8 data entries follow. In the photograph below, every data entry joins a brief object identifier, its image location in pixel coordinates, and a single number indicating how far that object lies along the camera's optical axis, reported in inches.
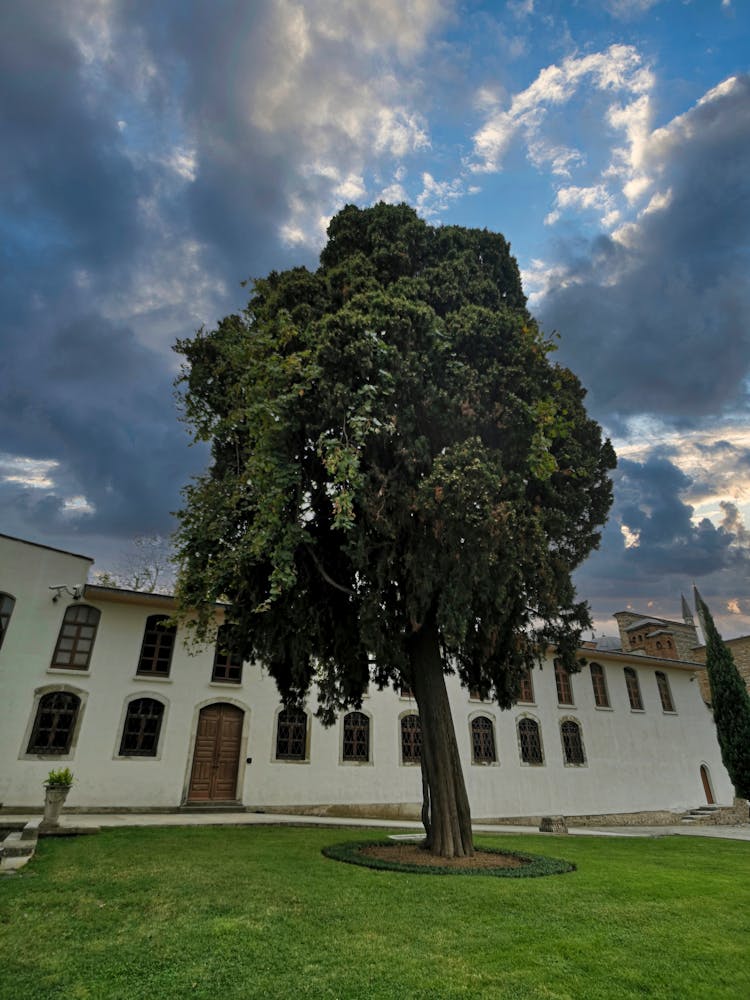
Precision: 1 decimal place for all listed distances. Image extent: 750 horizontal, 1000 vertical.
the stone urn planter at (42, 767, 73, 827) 382.3
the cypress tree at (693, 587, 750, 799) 885.8
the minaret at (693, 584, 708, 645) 948.7
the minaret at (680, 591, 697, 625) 1511.6
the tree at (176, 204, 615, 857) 323.6
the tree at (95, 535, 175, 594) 1003.3
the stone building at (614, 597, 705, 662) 1202.6
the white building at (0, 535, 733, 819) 577.6
